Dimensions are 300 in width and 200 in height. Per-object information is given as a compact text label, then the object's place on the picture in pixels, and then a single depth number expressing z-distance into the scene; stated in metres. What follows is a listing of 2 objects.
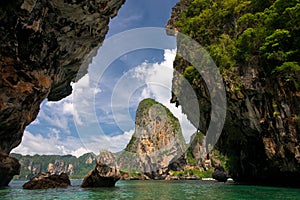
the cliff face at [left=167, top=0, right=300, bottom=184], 16.89
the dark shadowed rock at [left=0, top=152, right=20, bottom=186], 24.50
